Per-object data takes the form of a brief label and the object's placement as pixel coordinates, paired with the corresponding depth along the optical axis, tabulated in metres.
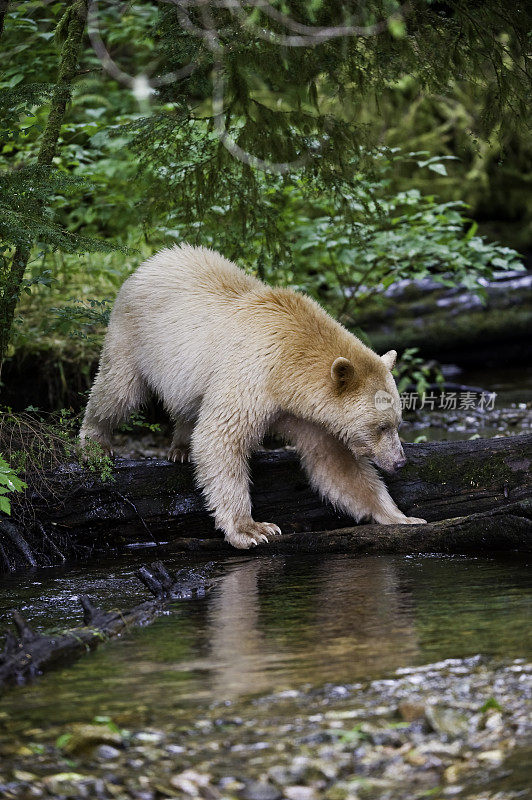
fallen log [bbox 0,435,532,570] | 11.62
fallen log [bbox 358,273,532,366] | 26.75
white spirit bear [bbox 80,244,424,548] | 11.71
